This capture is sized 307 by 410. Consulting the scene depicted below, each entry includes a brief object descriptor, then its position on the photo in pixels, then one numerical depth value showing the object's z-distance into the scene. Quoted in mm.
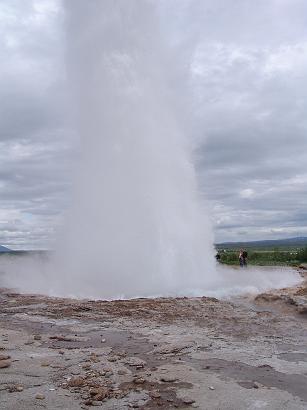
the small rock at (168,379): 5652
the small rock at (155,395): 5141
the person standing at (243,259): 24714
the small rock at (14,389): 5265
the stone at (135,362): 6377
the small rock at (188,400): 5014
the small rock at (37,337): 7922
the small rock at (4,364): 6117
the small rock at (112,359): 6562
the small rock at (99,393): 5062
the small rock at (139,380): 5600
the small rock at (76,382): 5468
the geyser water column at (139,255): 14211
